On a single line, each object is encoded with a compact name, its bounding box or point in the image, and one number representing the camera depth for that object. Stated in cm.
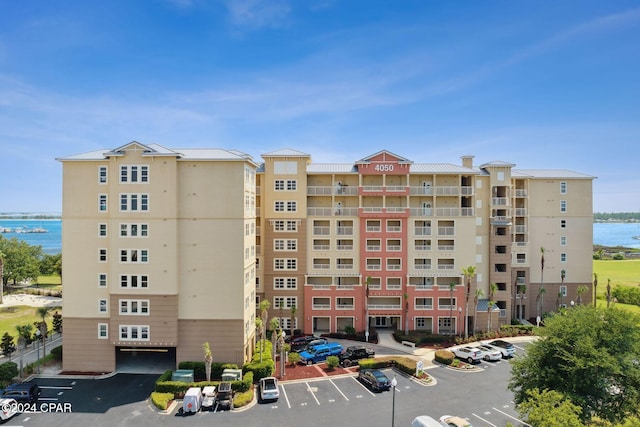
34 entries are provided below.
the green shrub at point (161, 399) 2672
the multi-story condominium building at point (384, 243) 4631
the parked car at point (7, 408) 2453
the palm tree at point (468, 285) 4388
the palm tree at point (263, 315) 3500
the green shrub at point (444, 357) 3606
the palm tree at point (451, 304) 4409
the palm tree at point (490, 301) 4502
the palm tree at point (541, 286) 5049
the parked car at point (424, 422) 2181
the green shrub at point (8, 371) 3064
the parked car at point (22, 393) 2703
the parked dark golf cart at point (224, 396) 2692
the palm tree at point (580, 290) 5028
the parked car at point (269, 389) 2817
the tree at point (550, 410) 1831
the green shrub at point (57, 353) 3581
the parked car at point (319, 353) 3650
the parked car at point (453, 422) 2331
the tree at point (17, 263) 7069
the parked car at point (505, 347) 3834
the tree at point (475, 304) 4405
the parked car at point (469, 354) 3656
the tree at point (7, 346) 3497
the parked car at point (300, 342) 4053
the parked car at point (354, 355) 3581
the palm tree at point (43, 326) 3462
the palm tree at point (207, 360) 2991
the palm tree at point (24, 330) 3388
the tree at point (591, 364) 2233
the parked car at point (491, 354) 3731
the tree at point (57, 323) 4475
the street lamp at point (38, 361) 3338
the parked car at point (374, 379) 2986
